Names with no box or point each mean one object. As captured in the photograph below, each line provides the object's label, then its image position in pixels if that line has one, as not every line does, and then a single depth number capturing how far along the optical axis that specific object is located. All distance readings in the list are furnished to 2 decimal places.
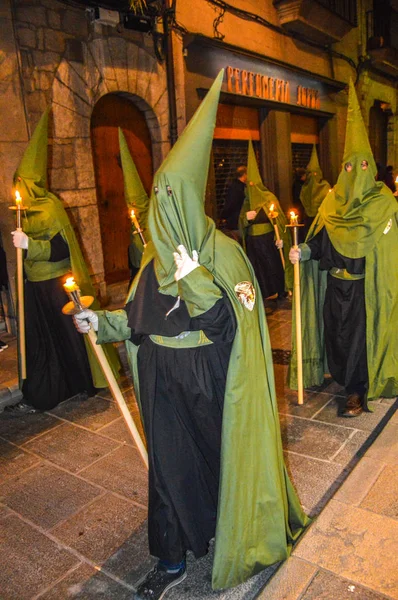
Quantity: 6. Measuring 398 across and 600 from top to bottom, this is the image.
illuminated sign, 10.52
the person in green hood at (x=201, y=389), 2.40
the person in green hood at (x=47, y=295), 4.80
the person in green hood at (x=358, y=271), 4.37
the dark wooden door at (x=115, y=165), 8.25
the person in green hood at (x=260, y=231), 8.08
